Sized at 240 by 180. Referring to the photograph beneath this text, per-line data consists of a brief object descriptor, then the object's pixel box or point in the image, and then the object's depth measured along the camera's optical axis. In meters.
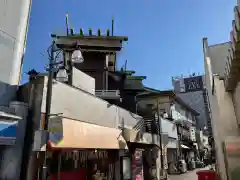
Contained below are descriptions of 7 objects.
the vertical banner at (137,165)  16.91
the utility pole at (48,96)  7.52
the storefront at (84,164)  9.70
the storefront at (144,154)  15.76
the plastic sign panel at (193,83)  56.31
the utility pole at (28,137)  8.16
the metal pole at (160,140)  22.44
